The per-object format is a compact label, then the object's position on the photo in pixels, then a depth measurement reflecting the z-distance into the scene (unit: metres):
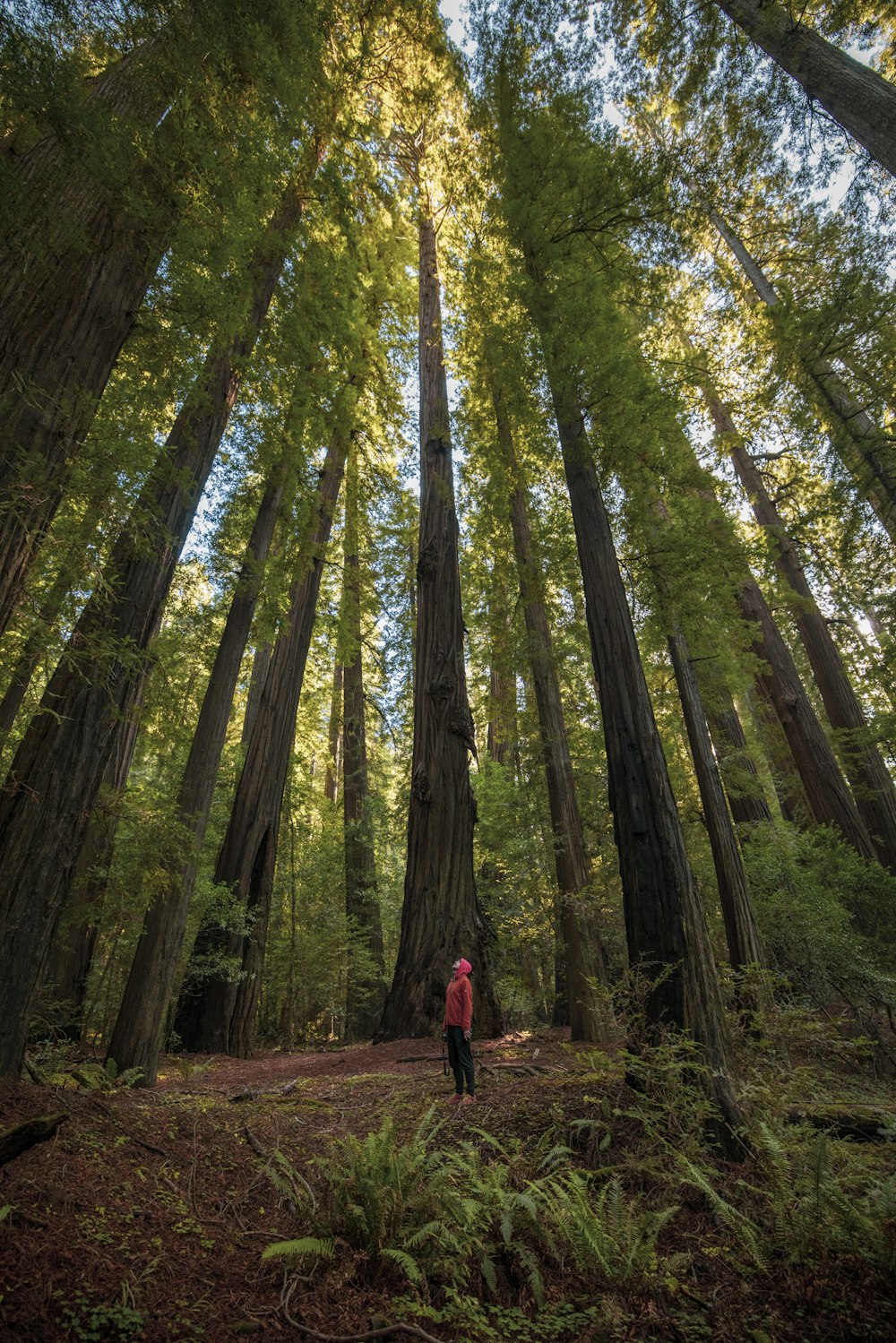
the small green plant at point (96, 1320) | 1.77
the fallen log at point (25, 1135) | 2.40
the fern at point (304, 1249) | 2.20
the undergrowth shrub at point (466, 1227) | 2.37
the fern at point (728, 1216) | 2.51
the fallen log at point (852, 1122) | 3.69
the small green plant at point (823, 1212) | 2.44
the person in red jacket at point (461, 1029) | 4.89
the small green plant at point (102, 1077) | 4.24
